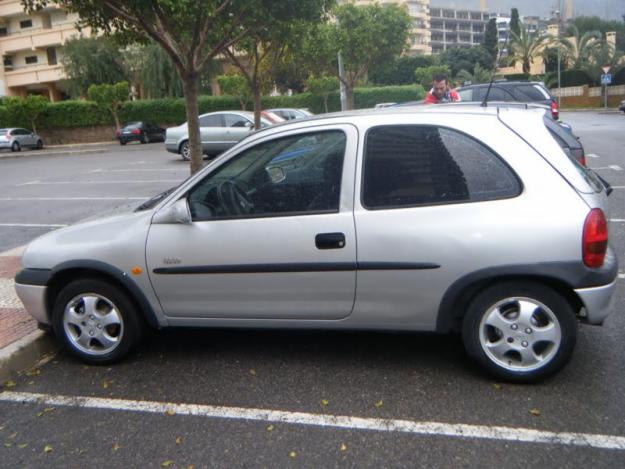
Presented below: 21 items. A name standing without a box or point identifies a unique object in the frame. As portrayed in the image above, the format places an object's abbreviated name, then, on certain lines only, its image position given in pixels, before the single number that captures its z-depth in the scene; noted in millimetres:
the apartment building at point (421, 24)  100481
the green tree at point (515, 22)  69756
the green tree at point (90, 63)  42781
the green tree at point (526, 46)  64438
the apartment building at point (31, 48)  53344
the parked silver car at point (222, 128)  19312
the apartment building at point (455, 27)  121312
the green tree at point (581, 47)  56950
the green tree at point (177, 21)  8164
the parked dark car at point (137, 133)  35438
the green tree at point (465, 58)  77062
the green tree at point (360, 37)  29906
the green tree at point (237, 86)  36469
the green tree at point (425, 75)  57406
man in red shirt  9172
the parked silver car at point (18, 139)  34344
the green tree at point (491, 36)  85500
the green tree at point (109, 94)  36969
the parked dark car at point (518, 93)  12680
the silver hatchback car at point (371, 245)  3506
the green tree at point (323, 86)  39156
